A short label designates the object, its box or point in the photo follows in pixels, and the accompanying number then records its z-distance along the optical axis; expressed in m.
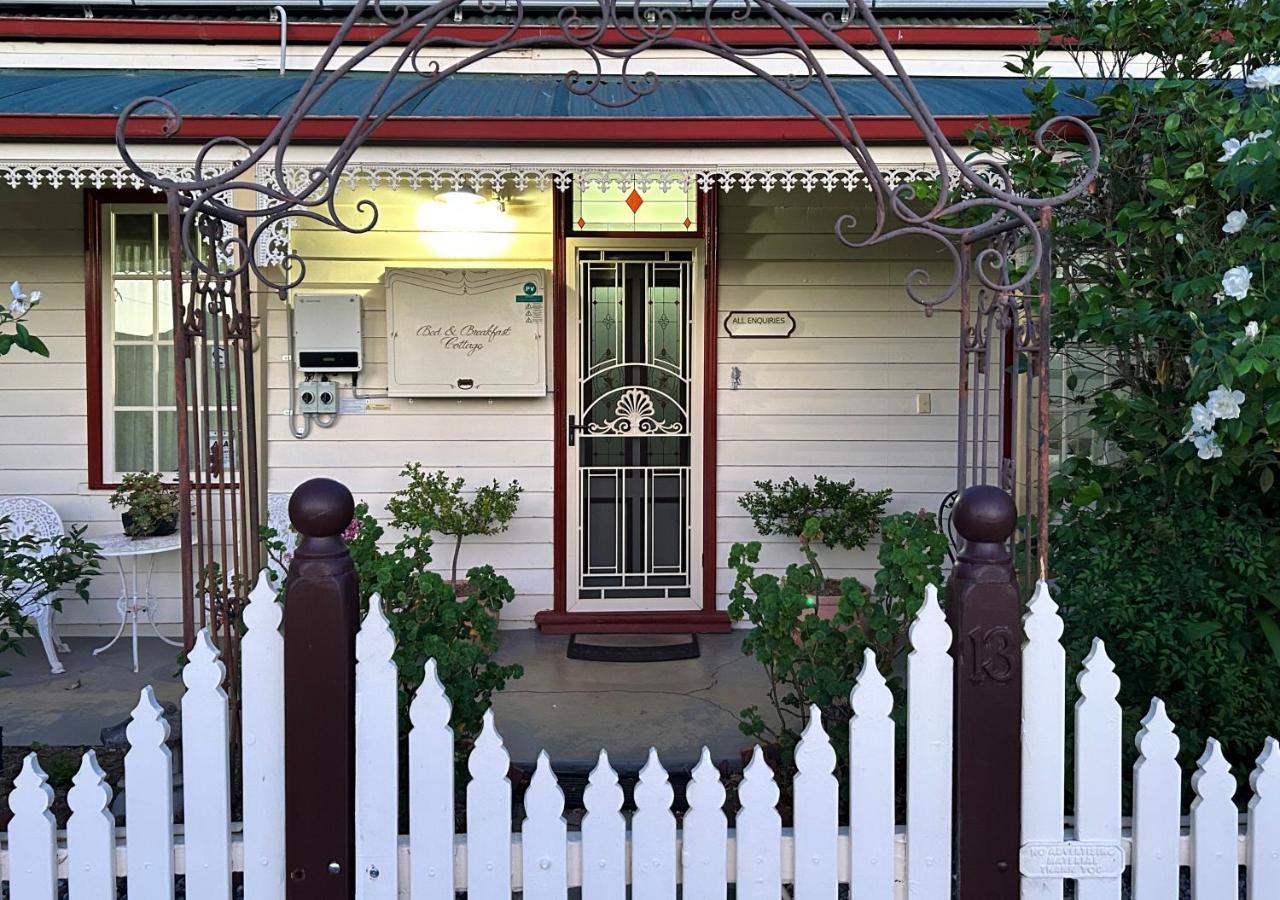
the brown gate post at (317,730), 1.93
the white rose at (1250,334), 2.69
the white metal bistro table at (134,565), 5.08
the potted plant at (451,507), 5.54
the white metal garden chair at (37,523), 5.30
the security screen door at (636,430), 5.92
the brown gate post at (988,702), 1.92
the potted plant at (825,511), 5.72
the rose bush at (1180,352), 2.95
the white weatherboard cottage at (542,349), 5.70
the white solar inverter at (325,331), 5.73
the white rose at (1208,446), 2.92
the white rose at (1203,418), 2.87
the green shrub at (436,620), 2.98
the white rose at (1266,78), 2.94
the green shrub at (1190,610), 3.04
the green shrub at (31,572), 3.40
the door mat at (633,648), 5.37
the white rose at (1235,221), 3.01
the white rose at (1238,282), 2.83
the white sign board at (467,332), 5.76
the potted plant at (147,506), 5.26
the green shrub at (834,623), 2.99
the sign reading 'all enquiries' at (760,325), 5.90
